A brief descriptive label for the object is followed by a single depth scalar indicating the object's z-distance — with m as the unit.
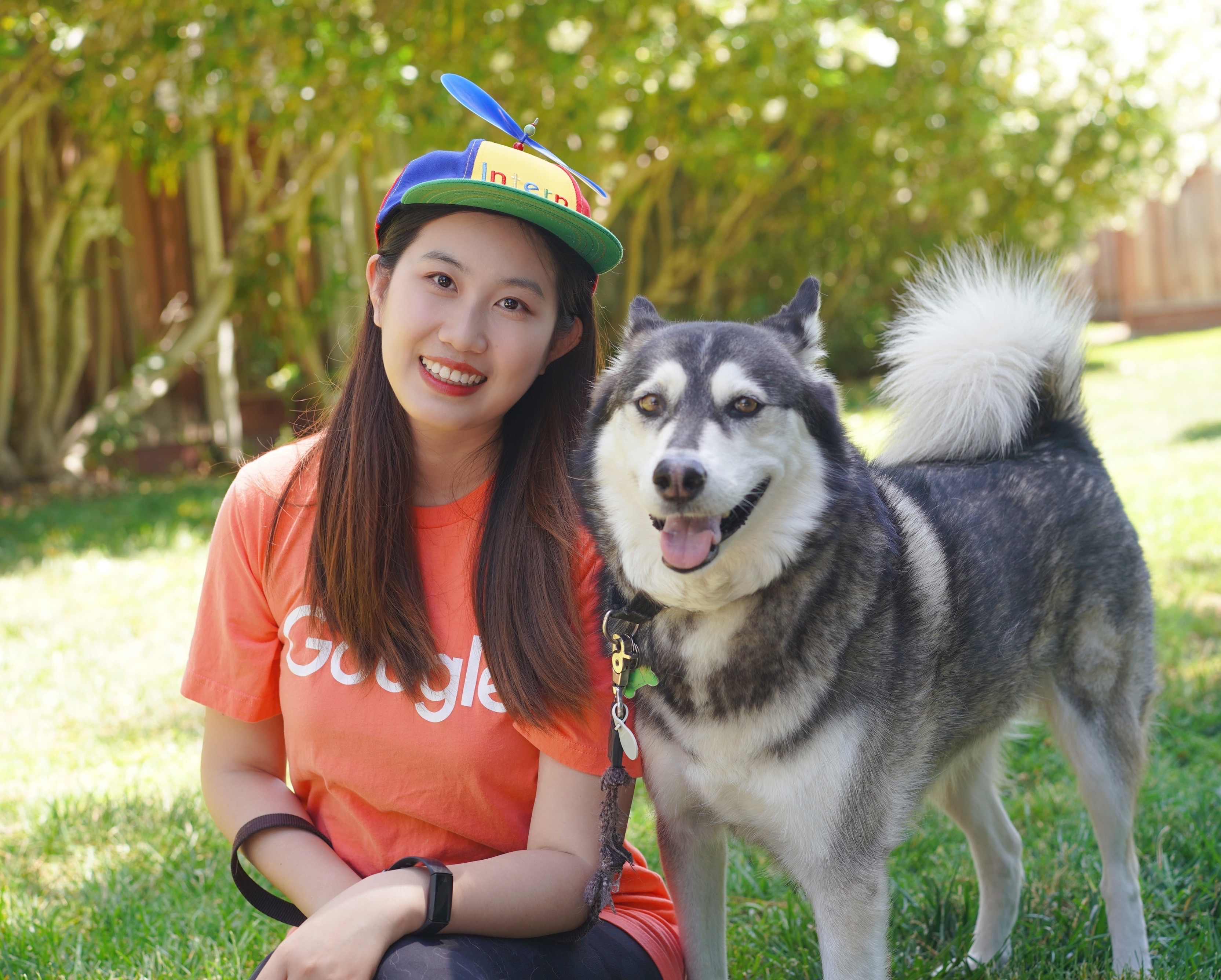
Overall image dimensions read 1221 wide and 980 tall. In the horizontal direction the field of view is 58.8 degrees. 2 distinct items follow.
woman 1.88
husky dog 1.89
